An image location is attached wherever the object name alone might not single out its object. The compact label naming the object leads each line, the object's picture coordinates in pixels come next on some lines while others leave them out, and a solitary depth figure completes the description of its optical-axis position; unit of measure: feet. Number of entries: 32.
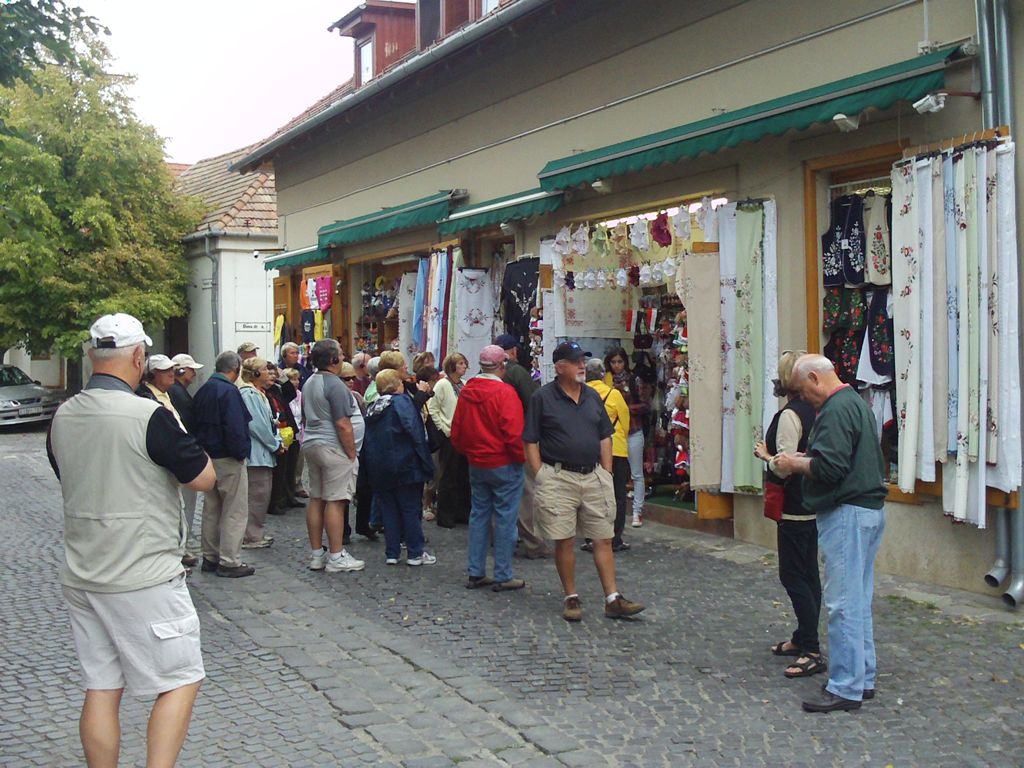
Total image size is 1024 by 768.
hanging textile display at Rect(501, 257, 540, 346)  39.47
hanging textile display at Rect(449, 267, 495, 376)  43.21
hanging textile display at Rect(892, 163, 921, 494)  24.95
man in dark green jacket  30.22
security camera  23.65
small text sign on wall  86.48
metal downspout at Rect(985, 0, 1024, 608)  22.97
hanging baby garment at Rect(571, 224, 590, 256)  36.22
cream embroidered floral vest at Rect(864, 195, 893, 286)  26.50
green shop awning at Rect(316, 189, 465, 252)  45.06
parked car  77.56
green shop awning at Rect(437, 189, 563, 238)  37.73
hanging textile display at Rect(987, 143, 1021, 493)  22.94
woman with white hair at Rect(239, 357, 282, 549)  30.78
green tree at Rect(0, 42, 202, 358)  77.87
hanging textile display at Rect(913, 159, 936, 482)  24.58
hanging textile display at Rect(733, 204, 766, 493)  29.73
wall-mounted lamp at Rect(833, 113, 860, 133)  25.44
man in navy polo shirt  22.88
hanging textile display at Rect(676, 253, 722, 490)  30.96
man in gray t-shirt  27.66
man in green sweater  16.99
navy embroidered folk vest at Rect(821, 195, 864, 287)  27.30
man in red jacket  25.77
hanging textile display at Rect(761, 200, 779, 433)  29.32
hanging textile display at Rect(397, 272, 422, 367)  48.52
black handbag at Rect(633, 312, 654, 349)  37.19
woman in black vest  19.11
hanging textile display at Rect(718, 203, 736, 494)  30.53
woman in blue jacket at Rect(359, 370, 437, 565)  28.19
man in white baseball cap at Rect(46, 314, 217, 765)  12.48
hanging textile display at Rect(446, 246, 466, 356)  43.45
